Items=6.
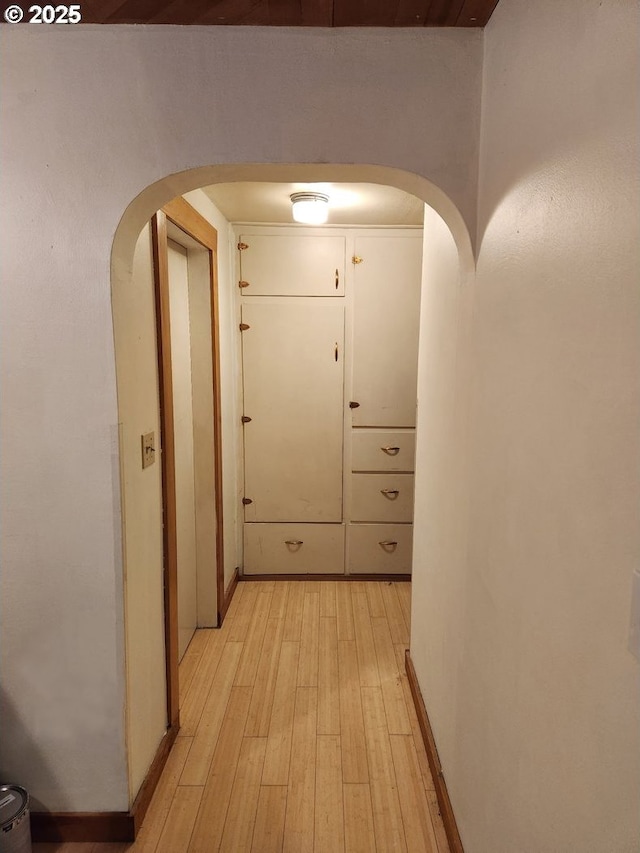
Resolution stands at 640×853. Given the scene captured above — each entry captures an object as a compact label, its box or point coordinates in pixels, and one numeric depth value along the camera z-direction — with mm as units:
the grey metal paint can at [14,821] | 1385
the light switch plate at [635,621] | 625
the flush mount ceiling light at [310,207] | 2449
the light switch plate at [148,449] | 1666
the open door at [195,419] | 2400
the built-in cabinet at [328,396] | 3100
